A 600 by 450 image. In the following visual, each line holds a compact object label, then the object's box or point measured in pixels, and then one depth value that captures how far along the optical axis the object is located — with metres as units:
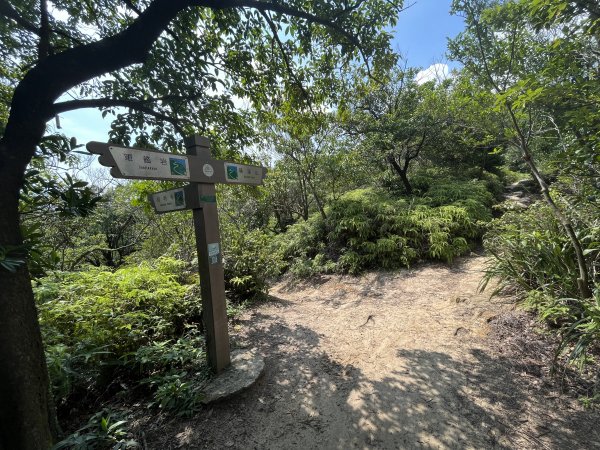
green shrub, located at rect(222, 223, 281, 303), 4.85
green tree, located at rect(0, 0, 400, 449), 1.51
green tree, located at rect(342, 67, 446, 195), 7.88
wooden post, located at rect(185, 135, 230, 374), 2.48
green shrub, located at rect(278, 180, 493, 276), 5.82
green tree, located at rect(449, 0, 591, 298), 2.45
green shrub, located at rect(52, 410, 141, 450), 1.61
